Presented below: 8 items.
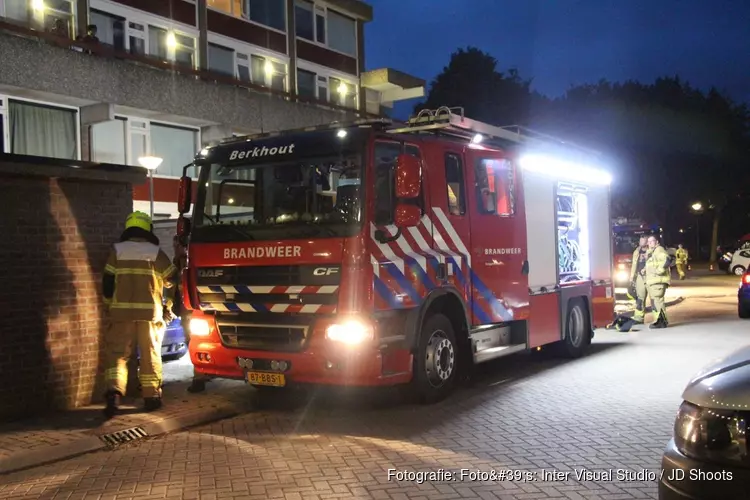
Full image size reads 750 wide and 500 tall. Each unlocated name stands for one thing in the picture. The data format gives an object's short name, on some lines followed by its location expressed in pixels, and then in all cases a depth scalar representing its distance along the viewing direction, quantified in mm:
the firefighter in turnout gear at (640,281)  15336
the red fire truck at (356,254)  6824
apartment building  18453
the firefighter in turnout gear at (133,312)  7230
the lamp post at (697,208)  44228
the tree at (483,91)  46562
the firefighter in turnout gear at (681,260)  31562
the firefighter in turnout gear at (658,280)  14453
